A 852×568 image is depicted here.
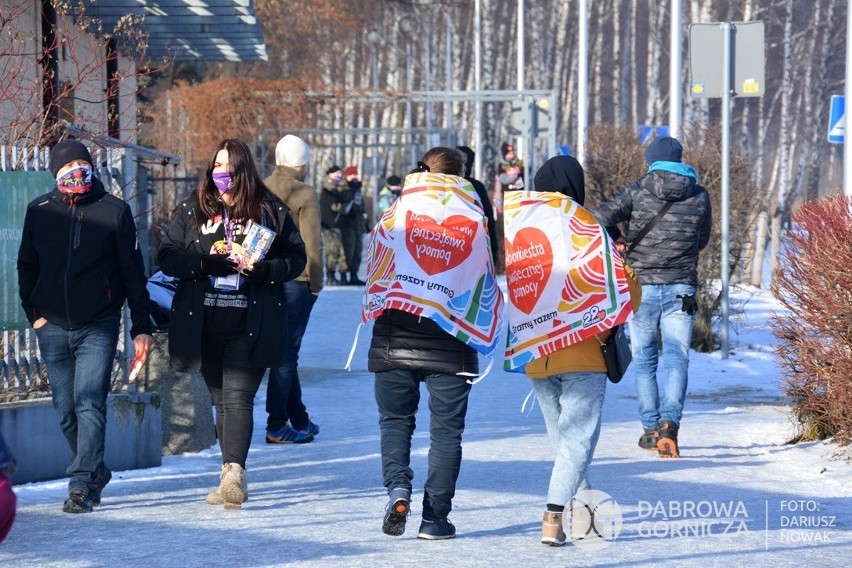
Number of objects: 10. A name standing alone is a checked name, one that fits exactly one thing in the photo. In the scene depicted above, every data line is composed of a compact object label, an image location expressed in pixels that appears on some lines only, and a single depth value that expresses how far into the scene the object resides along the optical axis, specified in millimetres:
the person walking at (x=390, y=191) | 48062
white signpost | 25594
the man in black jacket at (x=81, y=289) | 13930
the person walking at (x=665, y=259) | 17687
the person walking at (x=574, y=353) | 12883
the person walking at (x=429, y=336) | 12820
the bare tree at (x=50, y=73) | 17281
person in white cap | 17891
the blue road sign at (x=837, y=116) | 28245
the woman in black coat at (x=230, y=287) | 13828
